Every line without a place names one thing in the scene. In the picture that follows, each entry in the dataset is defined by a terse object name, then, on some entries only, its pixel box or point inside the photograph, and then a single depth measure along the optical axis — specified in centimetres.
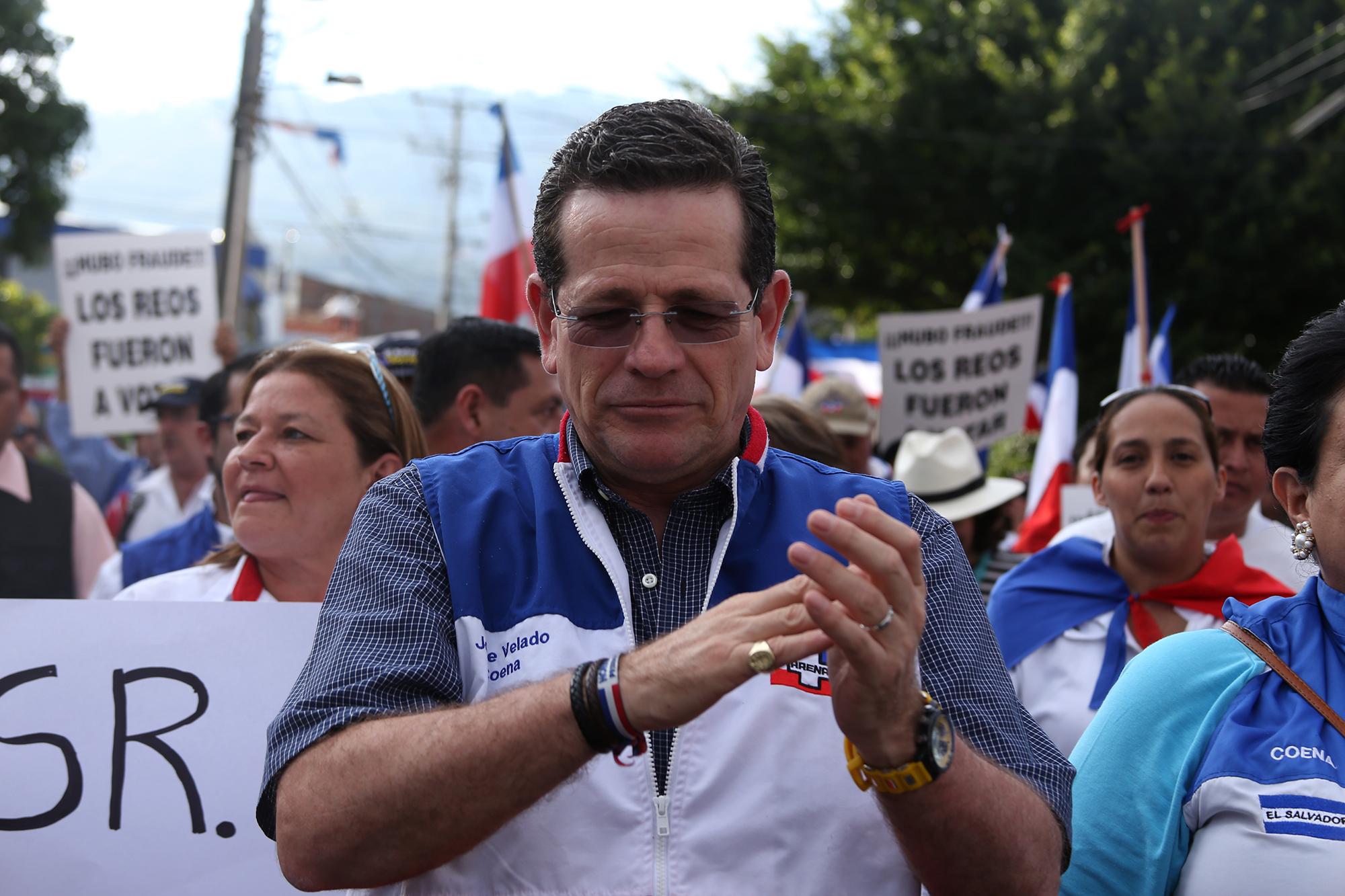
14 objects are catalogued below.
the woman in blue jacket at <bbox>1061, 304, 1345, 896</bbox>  212
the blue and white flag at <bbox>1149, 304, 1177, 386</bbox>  815
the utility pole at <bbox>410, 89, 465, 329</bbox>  4325
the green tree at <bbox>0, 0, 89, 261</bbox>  2692
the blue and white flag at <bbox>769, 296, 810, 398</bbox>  1038
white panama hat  557
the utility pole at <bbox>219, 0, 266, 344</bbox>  1570
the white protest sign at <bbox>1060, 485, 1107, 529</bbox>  572
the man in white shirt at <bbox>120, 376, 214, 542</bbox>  689
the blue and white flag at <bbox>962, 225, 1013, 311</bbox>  999
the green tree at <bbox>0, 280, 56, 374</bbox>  2780
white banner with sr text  283
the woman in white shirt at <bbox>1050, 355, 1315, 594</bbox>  446
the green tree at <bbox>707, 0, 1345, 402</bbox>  1780
